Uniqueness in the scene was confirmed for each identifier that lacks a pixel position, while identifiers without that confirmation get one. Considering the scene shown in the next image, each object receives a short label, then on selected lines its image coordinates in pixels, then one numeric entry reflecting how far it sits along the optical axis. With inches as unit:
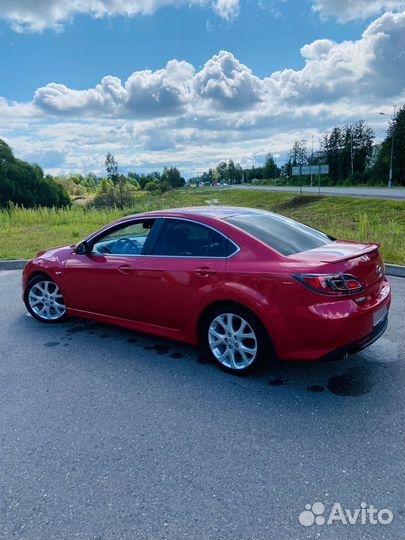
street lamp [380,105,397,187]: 1748.3
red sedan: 128.6
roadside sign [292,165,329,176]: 1579.8
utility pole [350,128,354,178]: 2384.6
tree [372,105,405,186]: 1806.1
